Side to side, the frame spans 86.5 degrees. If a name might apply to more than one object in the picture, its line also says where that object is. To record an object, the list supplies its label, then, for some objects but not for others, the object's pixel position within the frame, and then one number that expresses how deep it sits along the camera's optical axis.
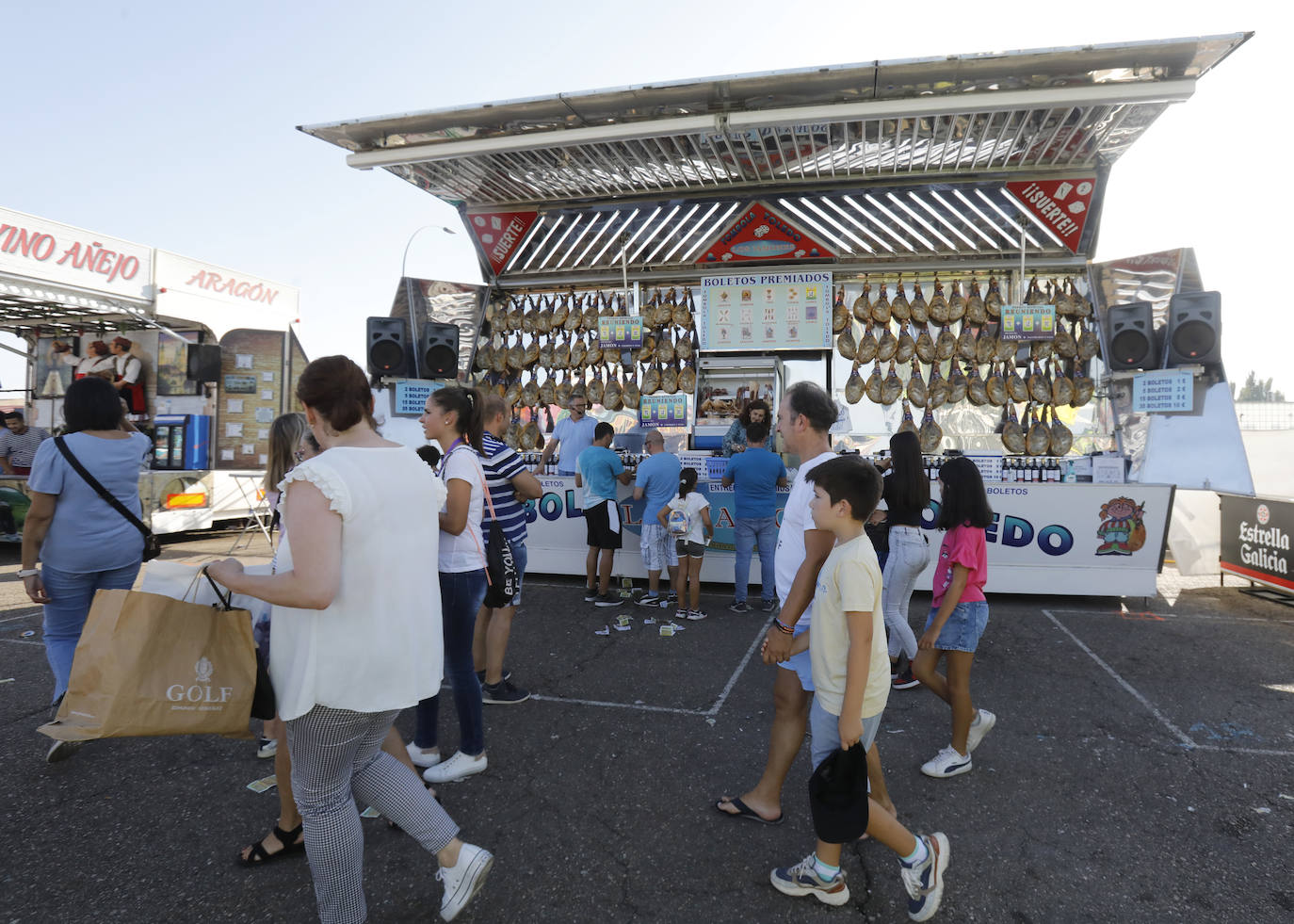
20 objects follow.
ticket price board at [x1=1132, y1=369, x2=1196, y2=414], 6.98
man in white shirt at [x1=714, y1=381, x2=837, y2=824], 2.54
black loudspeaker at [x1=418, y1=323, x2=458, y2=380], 8.67
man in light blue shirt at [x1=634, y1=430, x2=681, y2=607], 6.62
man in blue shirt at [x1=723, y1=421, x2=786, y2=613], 6.24
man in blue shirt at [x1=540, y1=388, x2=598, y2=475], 8.21
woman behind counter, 6.30
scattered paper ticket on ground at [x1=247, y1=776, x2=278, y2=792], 3.16
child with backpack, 6.29
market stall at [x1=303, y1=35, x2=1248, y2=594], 5.95
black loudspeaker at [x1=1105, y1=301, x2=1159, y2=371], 7.13
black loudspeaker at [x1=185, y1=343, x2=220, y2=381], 11.77
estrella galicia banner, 6.84
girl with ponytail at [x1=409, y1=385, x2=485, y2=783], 3.04
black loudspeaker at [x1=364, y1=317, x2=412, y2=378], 8.57
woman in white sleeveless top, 1.78
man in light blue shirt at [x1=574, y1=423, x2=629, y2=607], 6.76
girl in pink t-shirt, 3.18
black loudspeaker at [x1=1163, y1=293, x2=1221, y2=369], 6.80
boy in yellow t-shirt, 2.16
